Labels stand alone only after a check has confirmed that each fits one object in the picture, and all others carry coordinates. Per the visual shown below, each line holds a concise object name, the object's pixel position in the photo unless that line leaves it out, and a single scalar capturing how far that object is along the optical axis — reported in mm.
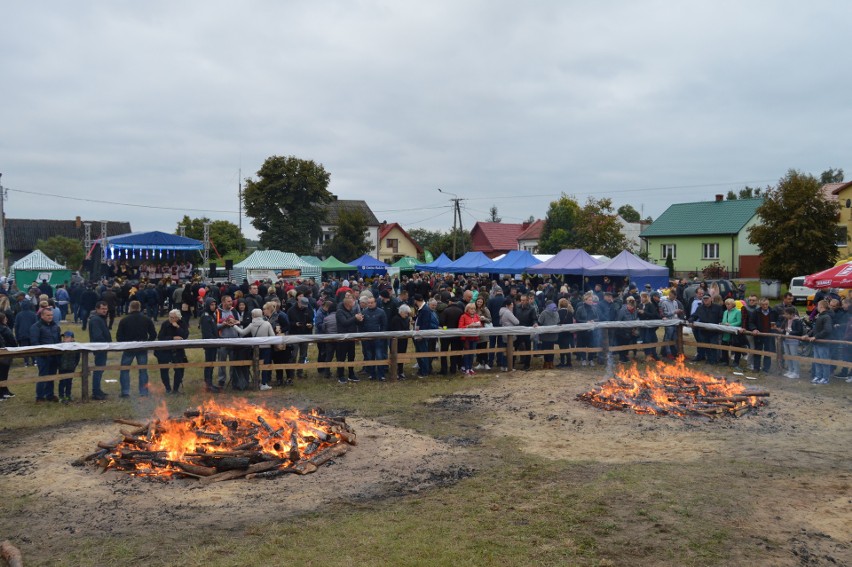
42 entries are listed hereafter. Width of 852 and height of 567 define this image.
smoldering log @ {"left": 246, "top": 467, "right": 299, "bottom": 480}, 7894
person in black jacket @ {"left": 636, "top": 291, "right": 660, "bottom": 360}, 16797
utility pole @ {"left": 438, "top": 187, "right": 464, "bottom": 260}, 51062
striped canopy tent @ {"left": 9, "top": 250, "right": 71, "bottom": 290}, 32156
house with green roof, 51156
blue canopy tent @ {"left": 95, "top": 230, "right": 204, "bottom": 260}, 31467
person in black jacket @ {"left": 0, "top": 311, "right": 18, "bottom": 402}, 12078
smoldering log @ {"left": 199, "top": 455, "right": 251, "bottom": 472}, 7973
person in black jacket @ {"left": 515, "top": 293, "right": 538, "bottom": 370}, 15594
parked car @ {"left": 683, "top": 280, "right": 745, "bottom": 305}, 20688
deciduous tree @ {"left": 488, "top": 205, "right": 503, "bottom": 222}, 109000
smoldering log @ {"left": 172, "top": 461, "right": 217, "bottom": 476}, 7867
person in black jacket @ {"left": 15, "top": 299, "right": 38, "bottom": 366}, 14395
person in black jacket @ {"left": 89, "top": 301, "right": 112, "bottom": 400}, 12515
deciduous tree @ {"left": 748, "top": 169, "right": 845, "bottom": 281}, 33156
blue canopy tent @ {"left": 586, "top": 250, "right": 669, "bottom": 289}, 25891
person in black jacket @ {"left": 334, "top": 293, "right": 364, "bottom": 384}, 14023
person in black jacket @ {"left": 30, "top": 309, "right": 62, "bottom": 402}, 11859
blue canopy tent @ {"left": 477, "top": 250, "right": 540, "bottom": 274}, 31219
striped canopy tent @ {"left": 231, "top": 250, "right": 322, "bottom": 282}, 32062
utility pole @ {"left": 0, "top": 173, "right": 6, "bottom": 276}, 35972
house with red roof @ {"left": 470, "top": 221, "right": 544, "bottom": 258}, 76375
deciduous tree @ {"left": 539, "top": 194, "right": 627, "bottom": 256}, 46844
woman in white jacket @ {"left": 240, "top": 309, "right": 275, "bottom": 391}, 13023
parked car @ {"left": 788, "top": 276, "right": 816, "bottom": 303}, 31156
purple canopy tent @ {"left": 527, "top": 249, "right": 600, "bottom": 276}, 27594
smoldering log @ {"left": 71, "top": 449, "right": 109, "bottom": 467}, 8277
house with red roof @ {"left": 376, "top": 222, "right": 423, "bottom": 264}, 74375
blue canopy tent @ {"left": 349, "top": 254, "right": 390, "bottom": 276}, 37250
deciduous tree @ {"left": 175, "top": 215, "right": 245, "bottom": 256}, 59812
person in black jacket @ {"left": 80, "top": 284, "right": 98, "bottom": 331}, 21625
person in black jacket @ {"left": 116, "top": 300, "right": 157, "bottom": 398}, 12469
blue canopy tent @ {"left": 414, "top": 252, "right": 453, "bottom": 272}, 37469
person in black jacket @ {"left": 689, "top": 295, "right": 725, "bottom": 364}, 16125
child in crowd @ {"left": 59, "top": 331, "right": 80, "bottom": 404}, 11781
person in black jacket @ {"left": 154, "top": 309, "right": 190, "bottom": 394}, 12766
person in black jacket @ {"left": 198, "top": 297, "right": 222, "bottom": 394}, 12984
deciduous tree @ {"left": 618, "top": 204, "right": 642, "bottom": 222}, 104375
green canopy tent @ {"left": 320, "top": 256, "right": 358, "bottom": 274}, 36531
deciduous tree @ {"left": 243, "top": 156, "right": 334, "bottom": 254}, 53625
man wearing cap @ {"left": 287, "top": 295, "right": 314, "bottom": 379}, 14555
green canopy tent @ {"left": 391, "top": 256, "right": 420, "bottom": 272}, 40656
